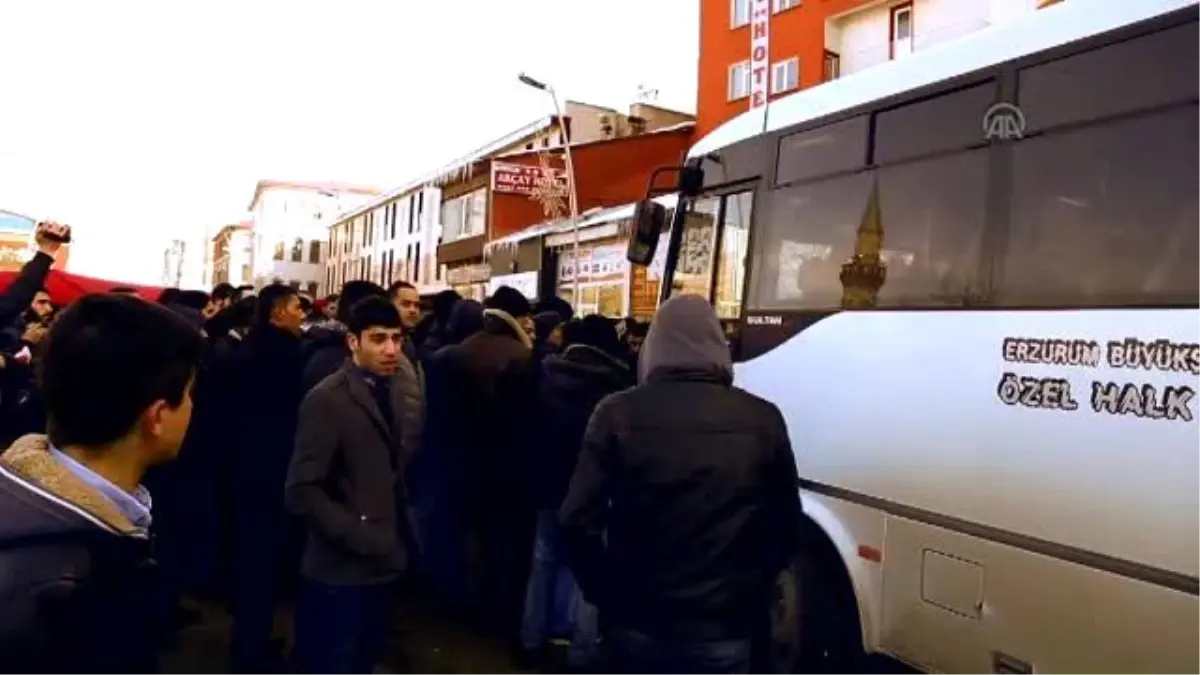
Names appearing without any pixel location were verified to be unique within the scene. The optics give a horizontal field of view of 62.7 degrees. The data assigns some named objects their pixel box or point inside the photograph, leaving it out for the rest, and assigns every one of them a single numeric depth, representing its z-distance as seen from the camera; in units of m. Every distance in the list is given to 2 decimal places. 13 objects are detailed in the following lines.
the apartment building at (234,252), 109.75
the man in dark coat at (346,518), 3.72
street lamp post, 26.16
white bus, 3.61
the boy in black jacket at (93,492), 1.42
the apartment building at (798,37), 24.41
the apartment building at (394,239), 49.12
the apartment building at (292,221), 90.50
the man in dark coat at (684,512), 3.04
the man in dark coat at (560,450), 5.51
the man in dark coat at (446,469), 6.24
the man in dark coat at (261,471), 4.94
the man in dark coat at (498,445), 5.86
